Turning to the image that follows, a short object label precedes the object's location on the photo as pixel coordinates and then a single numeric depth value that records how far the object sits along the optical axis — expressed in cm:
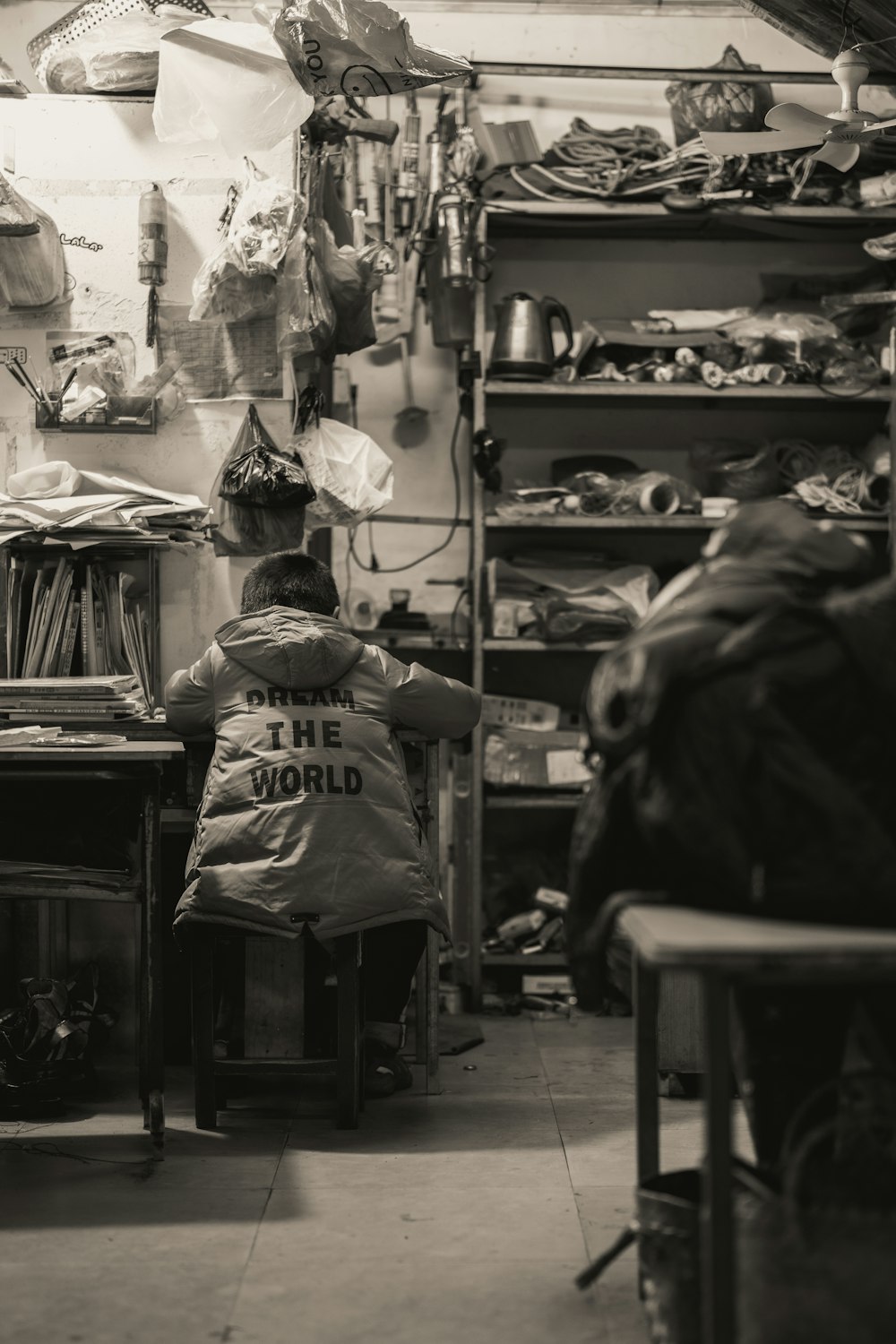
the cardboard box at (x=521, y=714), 552
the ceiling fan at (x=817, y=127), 411
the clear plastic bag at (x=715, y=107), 542
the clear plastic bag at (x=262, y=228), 433
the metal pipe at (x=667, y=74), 541
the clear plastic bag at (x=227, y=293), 437
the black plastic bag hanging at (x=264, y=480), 432
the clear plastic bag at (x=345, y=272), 461
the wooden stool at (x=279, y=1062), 367
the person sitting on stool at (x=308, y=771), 360
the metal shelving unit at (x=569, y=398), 534
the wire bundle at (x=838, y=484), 539
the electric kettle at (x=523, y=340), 534
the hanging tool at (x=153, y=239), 446
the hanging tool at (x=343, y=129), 486
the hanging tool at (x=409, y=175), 543
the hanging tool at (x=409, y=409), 584
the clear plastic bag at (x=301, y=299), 446
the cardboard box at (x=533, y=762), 539
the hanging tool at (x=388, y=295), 543
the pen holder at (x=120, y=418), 456
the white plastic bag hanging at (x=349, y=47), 428
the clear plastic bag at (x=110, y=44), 452
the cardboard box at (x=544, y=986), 537
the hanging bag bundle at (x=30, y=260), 434
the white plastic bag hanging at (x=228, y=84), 434
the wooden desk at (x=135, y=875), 343
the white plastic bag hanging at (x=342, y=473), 455
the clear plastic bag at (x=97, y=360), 455
